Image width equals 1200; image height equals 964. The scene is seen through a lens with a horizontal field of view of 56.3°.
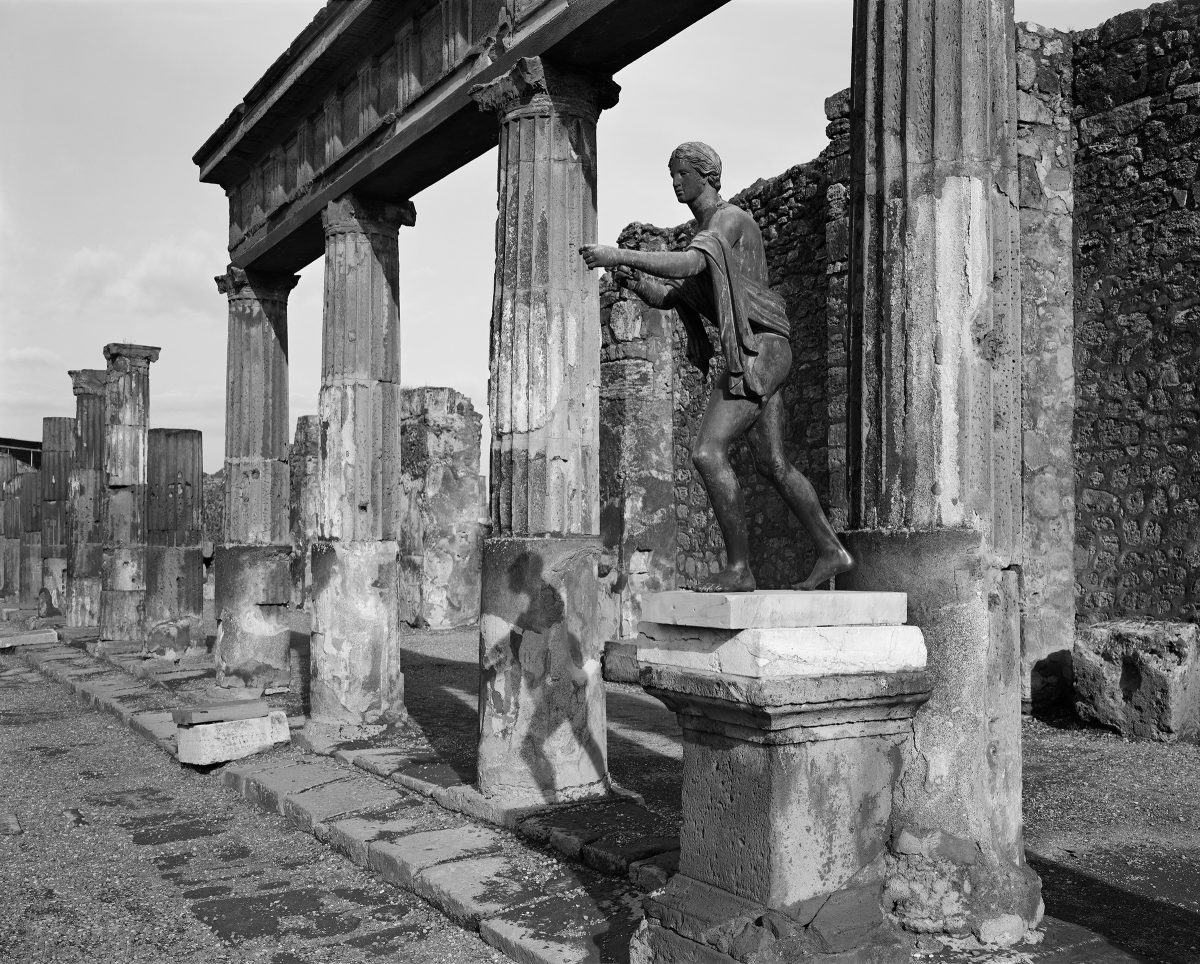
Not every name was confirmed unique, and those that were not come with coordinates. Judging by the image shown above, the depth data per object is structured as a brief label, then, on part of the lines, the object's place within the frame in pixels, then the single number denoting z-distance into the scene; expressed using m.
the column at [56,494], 21.08
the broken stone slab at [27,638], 15.73
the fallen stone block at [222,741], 7.74
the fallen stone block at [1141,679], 7.39
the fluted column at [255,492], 10.53
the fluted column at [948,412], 3.71
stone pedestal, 3.14
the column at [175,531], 14.55
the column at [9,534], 25.48
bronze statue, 4.10
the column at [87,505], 17.98
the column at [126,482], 15.45
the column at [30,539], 22.69
